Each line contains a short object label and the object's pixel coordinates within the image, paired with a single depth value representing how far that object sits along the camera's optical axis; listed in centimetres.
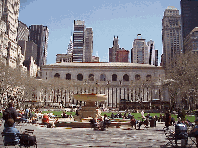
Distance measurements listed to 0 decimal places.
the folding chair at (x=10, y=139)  844
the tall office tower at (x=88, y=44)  19176
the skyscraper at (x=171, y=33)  14708
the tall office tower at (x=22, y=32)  19025
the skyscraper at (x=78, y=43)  18238
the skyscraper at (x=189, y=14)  13138
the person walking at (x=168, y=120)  1664
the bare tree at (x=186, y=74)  3881
